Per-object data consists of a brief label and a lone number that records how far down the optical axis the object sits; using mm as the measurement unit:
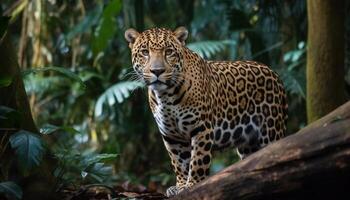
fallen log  11039
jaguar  14656
